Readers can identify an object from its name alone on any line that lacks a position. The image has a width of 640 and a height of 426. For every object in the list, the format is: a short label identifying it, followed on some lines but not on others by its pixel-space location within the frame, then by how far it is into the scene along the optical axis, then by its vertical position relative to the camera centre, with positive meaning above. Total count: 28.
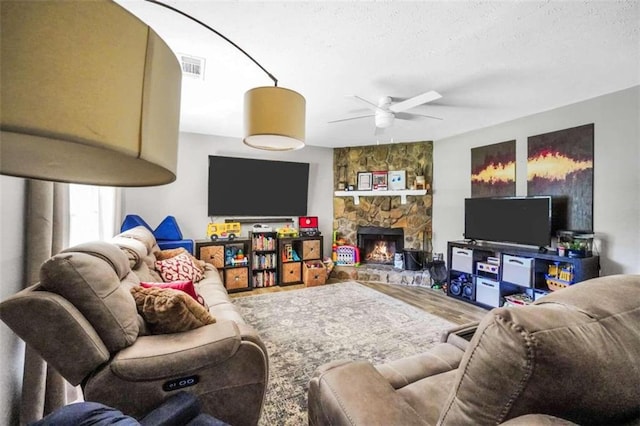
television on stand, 3.12 -0.01
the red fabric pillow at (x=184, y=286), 1.82 -0.50
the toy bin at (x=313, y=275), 4.45 -0.97
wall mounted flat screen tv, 4.39 +0.44
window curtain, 1.38 -0.31
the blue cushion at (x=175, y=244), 3.74 -0.44
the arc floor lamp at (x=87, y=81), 0.28 +0.15
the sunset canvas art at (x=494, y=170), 3.69 +0.69
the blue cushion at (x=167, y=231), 3.88 -0.27
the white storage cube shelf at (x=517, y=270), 3.12 -0.59
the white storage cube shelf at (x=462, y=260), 3.72 -0.58
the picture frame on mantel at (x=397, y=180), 4.91 +0.66
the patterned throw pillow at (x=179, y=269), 2.77 -0.60
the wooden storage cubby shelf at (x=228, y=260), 4.02 -0.71
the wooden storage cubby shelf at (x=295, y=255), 4.54 -0.68
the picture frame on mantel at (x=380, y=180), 5.03 +0.66
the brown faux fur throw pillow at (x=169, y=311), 1.44 -0.52
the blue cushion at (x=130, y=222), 3.56 -0.15
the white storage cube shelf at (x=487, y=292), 3.41 -0.93
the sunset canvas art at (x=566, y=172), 2.96 +0.55
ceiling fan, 2.51 +1.06
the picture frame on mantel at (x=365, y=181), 5.11 +0.65
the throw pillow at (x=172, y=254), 3.19 -0.50
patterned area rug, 1.90 -1.16
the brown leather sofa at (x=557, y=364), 0.56 -0.30
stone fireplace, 4.77 +0.05
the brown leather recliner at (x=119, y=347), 1.12 -0.64
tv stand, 2.86 -0.60
